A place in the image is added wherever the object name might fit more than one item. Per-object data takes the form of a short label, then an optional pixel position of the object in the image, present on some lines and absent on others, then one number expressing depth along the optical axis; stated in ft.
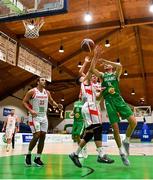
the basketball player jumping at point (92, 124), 20.15
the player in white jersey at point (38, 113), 21.21
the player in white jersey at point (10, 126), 47.11
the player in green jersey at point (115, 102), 20.31
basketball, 20.89
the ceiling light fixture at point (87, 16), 51.17
